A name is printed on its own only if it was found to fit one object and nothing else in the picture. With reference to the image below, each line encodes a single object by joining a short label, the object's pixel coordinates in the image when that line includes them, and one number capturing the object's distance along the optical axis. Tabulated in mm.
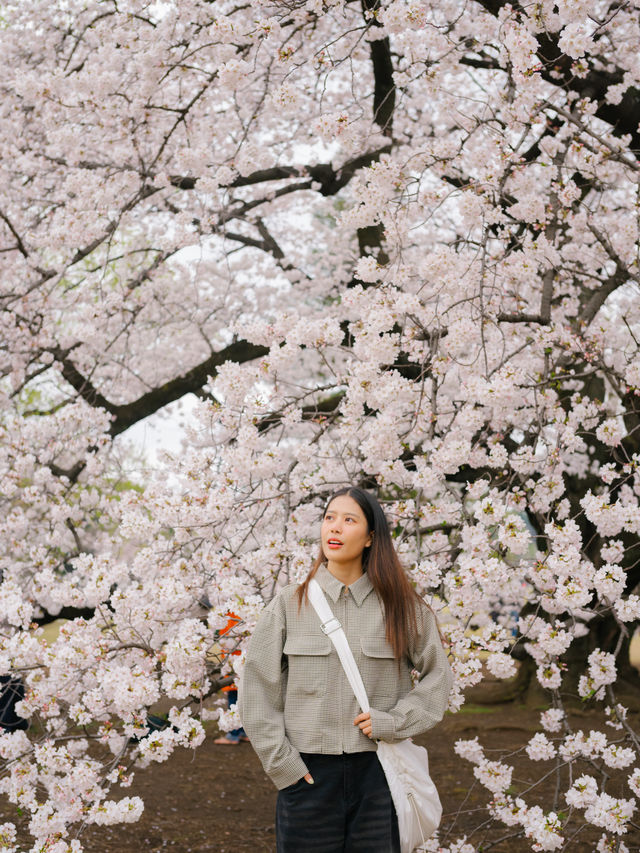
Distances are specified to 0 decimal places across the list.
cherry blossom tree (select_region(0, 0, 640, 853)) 2998
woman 2221
